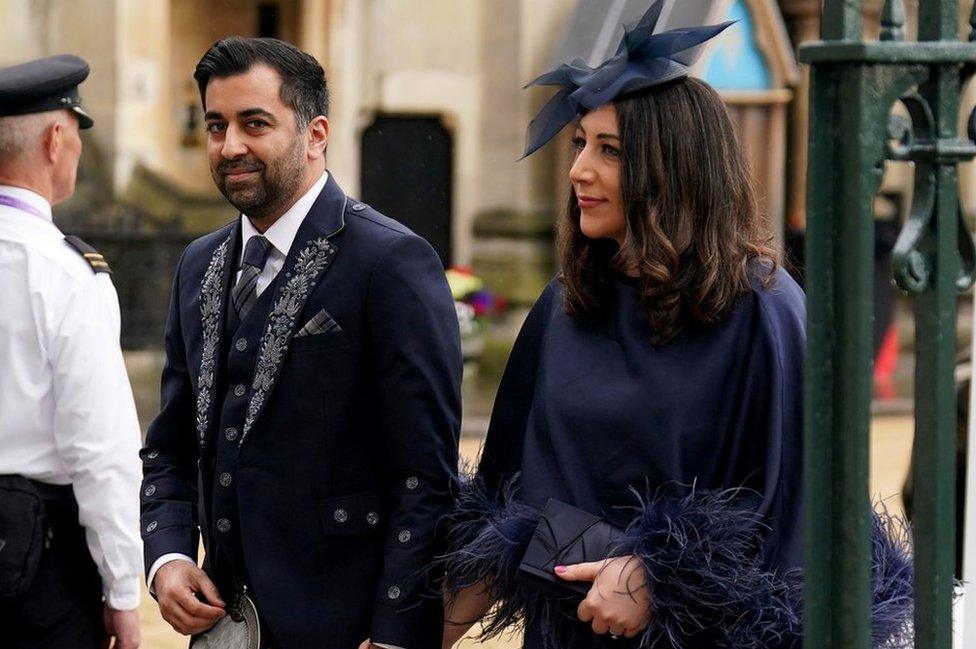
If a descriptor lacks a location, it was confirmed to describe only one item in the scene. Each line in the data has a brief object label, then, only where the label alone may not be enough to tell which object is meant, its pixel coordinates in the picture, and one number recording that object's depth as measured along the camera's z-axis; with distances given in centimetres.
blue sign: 2877
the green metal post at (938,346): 382
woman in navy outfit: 525
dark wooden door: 3191
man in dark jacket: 593
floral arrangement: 2830
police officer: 707
